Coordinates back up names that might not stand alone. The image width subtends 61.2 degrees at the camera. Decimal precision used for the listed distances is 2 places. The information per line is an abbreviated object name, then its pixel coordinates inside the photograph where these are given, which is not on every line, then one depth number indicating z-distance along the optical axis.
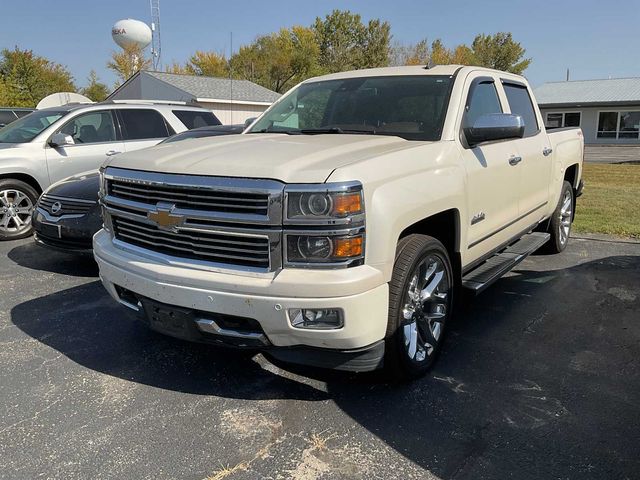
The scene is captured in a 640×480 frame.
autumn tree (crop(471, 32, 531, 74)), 55.03
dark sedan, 5.65
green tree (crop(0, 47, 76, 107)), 33.00
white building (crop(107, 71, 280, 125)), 27.39
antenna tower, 40.50
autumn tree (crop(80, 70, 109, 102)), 48.38
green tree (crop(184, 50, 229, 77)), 53.00
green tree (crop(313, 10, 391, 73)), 50.09
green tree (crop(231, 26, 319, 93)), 48.78
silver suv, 7.58
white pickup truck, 2.71
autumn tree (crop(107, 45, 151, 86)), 48.03
